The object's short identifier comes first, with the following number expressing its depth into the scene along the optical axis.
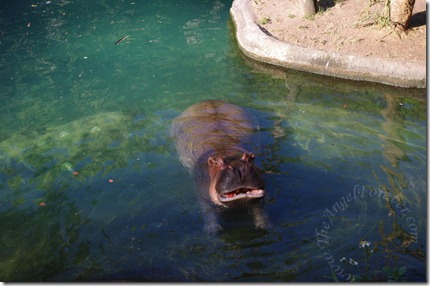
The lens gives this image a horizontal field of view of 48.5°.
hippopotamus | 5.32
